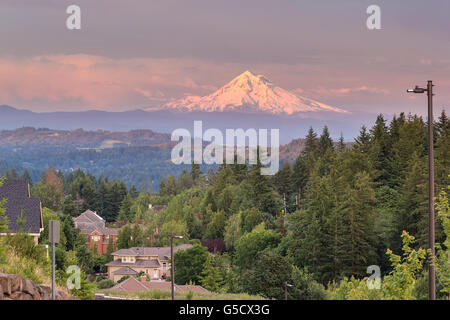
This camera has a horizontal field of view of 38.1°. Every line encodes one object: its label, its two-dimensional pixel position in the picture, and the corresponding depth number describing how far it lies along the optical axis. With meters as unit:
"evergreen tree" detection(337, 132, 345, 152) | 123.82
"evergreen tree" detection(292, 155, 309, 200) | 117.25
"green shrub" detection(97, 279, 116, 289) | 71.44
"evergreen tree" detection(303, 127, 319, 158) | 127.88
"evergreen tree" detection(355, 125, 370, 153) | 96.39
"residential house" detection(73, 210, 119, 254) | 135.12
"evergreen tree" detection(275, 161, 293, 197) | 121.74
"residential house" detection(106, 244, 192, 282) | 97.38
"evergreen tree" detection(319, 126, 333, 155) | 123.50
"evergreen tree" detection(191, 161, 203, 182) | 197.00
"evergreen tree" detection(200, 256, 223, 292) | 72.00
